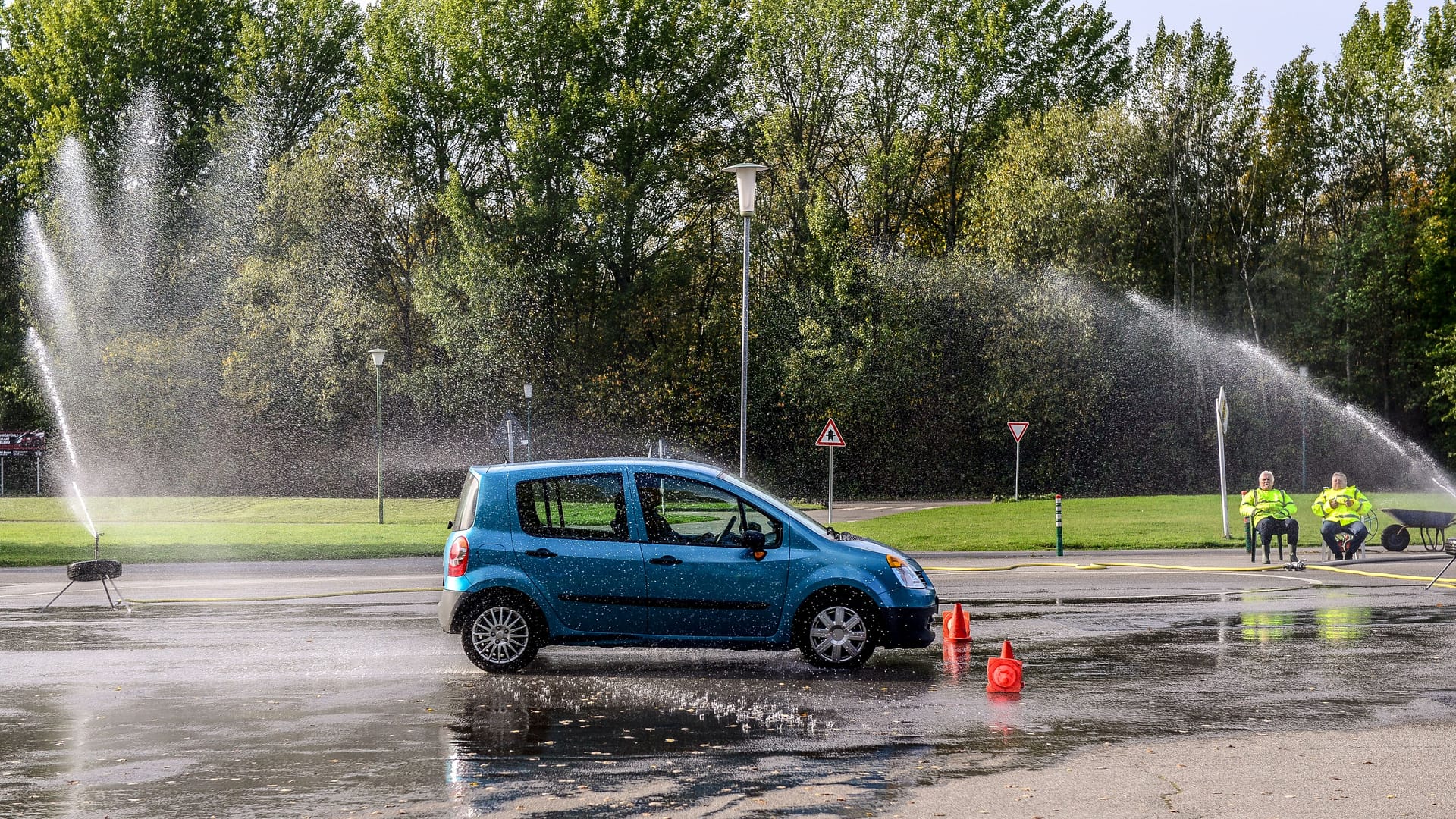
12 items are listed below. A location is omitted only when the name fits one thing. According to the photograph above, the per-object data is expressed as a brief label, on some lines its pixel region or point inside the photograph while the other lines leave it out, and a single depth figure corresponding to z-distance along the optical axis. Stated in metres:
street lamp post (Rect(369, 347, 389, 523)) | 38.75
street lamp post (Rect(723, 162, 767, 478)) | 23.30
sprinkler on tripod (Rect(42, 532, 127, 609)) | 15.68
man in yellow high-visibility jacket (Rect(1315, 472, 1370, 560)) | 22.39
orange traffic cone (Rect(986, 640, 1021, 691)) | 10.48
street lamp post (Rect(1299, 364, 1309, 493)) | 49.66
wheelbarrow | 23.47
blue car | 11.31
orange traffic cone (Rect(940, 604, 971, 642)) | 12.99
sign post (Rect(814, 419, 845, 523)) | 28.46
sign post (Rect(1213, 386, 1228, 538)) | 27.09
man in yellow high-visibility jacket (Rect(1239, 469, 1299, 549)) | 21.95
